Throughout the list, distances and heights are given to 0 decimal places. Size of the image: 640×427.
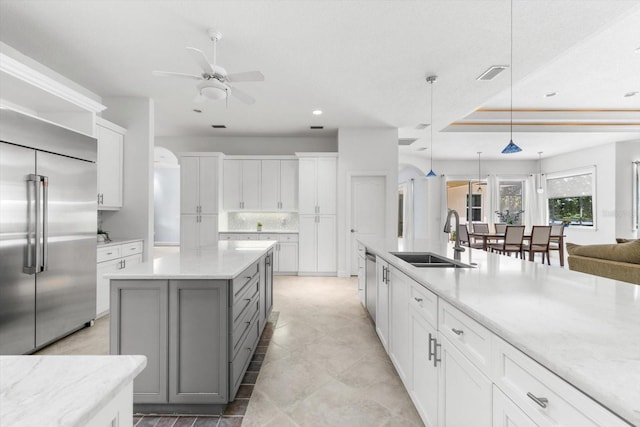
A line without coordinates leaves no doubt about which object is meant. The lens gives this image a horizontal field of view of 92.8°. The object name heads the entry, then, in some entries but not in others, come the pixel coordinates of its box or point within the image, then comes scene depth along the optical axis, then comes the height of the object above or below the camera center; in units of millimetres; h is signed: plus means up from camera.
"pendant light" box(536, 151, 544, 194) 8680 +1154
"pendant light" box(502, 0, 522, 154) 2855 +685
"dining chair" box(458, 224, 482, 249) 7059 -568
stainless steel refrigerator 2295 -156
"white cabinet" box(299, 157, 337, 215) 5906 +561
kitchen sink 2458 -368
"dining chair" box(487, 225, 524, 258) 6121 -502
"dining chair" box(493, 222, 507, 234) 7773 -352
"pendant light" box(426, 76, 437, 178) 3503 +1572
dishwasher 3020 -752
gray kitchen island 1791 -710
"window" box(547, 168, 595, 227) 7605 +433
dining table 6414 -521
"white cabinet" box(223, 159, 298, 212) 6223 +589
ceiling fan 2570 +1182
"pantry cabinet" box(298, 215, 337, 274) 5922 -587
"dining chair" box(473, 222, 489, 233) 7738 -351
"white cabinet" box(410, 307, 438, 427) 1487 -822
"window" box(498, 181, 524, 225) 9266 +561
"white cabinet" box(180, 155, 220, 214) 6075 +591
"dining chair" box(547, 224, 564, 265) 6718 -463
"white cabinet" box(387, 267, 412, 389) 1903 -755
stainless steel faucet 2241 -242
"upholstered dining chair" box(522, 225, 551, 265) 6180 -504
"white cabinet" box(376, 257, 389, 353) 2449 -756
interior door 5871 +153
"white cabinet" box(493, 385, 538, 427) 864 -598
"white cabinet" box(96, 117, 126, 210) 3723 +640
